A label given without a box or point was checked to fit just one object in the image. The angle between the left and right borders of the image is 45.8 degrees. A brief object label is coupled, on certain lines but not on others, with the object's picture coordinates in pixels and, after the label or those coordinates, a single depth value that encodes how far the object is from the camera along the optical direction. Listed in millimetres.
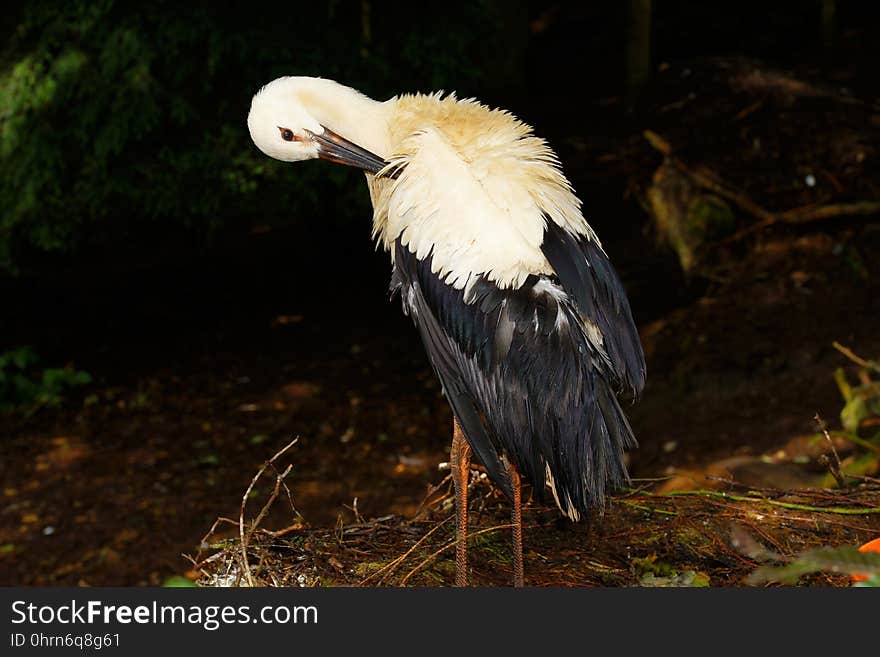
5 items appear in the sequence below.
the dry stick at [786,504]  3545
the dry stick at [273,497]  3244
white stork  3043
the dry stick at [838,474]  3747
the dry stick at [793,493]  3674
